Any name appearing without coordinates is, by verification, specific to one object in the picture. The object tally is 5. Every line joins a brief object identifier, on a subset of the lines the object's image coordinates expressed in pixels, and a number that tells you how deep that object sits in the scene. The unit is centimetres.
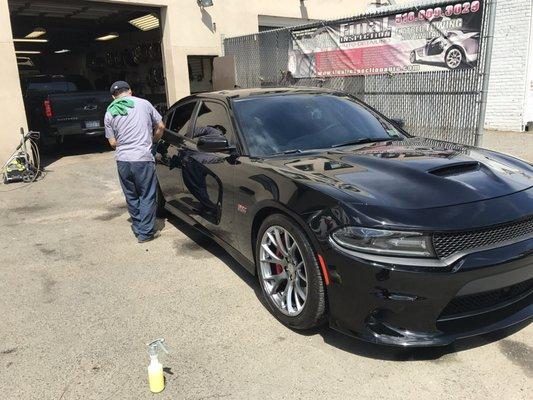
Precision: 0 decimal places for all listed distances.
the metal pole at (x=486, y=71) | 723
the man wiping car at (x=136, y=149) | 531
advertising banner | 774
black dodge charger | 267
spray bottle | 274
